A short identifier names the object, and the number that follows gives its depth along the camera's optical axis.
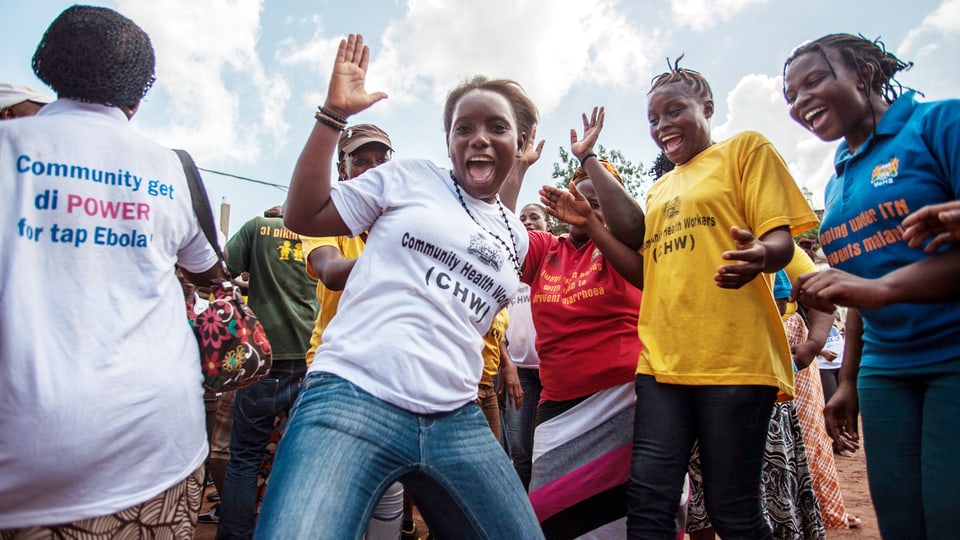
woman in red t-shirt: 2.63
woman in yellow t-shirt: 2.17
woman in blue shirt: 1.67
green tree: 28.33
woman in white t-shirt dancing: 1.45
